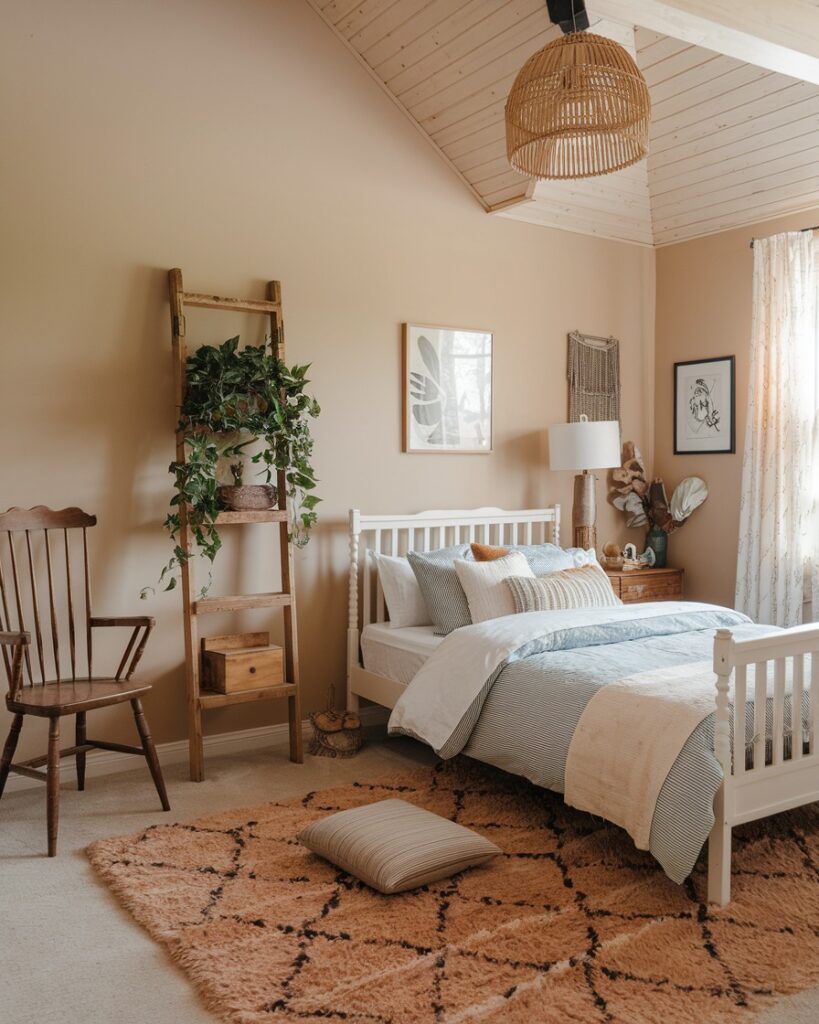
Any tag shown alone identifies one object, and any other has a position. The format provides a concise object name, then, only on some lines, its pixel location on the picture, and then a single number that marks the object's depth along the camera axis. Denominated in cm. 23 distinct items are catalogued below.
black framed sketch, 517
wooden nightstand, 500
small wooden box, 374
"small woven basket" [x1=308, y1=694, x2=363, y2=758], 405
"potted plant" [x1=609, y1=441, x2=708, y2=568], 540
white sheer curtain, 470
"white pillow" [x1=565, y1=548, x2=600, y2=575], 452
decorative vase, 545
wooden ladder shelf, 368
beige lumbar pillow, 386
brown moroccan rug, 214
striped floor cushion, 263
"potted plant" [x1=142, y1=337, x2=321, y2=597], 367
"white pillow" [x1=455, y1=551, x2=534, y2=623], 389
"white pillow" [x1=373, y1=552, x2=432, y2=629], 421
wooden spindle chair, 305
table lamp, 479
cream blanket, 264
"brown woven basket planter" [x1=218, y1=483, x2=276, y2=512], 379
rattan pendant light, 273
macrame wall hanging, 525
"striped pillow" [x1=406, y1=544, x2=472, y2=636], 400
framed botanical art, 460
